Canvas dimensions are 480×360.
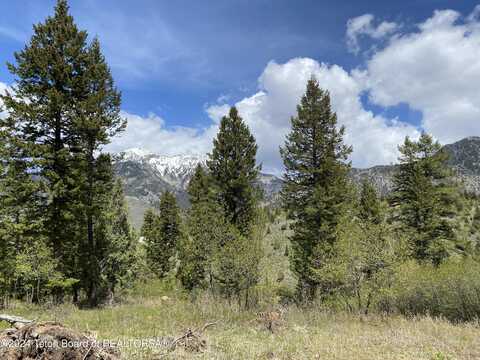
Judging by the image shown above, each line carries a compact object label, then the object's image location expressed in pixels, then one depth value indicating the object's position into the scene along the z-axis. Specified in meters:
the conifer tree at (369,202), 32.69
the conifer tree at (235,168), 21.92
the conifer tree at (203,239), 18.44
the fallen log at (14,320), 7.32
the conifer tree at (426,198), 23.62
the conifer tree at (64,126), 15.67
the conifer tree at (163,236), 39.75
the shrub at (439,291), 12.52
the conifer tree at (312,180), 19.83
